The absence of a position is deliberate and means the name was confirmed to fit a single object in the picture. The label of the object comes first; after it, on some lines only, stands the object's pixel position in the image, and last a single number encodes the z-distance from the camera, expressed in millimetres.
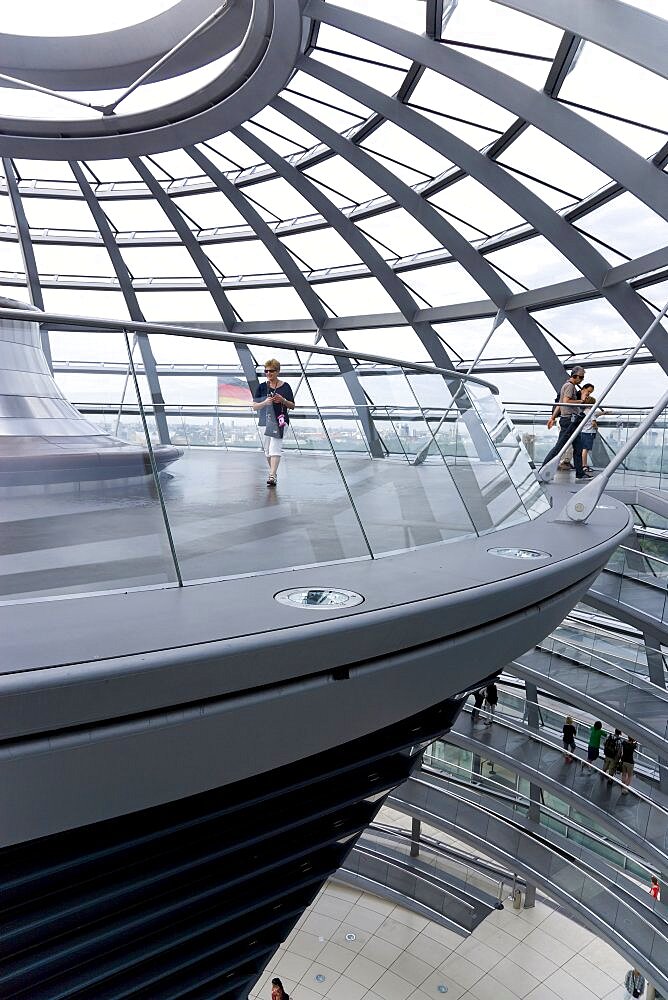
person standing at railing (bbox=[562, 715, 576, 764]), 16703
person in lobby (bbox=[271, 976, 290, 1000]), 12227
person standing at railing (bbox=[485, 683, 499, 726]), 19016
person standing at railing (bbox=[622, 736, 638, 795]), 16047
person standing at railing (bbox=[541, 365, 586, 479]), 12344
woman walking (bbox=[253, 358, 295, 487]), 5262
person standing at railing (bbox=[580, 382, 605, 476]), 12844
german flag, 5117
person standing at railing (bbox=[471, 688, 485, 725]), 18234
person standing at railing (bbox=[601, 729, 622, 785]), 16047
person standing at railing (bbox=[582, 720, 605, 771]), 16484
